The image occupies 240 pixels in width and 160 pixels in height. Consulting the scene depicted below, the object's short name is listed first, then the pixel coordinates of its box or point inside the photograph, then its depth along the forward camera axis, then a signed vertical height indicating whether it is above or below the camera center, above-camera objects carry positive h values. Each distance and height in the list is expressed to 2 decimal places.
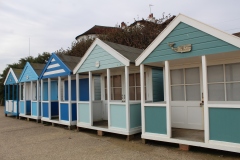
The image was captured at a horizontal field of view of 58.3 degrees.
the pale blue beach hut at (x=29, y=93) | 12.46 -0.40
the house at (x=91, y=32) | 38.96 +9.99
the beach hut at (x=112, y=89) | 7.38 -0.15
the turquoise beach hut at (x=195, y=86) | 5.14 -0.07
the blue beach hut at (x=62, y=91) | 9.84 -0.27
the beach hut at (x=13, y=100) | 15.05 -0.82
